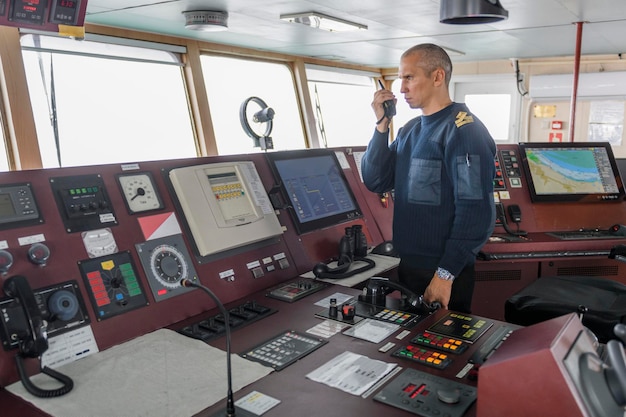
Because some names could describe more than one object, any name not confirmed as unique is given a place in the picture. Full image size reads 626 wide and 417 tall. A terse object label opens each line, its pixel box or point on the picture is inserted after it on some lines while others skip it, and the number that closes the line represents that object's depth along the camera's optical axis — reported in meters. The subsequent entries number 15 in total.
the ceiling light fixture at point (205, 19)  3.54
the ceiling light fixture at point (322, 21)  3.71
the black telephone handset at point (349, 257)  2.18
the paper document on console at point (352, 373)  1.27
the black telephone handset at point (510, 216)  3.24
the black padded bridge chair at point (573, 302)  2.33
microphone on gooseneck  1.13
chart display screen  3.36
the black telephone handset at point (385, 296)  1.75
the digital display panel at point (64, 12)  1.91
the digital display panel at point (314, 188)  2.43
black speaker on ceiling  2.51
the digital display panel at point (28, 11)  1.79
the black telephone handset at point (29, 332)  1.32
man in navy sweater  2.11
